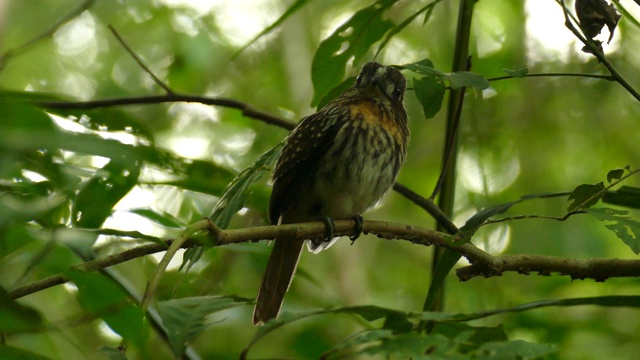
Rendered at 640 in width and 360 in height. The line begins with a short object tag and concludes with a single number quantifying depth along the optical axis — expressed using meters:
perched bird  5.82
